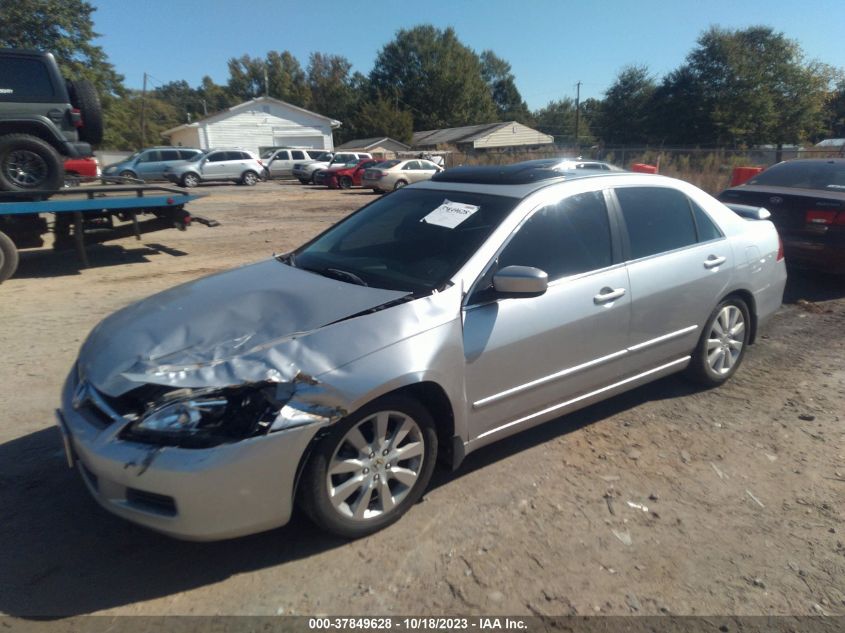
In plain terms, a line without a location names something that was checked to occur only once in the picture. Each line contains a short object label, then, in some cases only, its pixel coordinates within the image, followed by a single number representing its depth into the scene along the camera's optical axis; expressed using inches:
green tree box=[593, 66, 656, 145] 1990.7
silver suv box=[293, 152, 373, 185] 1190.9
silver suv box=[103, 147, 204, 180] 1004.6
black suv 326.0
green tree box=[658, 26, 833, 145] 1759.4
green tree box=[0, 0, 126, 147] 1683.1
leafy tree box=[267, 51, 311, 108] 3167.3
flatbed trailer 310.8
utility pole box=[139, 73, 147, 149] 2108.6
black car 269.6
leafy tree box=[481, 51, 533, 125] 3582.2
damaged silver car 97.4
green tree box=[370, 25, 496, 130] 2947.8
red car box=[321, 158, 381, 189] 1074.1
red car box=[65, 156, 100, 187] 619.8
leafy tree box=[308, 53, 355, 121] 3090.6
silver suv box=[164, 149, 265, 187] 1053.8
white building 1840.6
